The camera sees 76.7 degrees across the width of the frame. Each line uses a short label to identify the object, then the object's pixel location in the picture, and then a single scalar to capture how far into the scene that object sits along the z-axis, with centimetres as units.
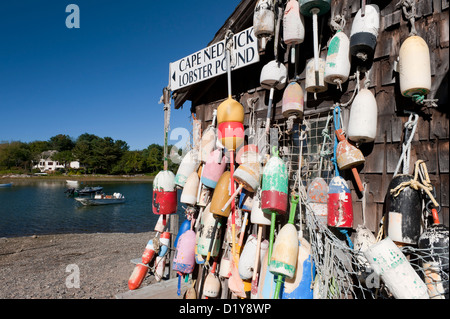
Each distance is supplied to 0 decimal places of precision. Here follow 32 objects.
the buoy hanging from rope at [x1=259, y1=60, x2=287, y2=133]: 283
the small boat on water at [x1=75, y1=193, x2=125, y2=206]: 2266
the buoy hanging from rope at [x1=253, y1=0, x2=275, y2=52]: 267
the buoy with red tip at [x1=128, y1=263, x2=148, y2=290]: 431
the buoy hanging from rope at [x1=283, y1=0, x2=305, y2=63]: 251
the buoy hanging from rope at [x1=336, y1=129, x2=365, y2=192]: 224
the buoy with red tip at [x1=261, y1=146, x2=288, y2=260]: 236
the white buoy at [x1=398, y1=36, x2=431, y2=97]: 187
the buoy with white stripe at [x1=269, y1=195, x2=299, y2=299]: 212
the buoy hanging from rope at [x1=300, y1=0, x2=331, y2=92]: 229
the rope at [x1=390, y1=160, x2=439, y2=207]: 180
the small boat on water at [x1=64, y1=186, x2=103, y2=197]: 2696
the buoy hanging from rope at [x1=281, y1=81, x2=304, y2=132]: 266
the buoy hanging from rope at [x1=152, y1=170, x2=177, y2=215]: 381
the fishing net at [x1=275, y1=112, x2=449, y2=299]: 166
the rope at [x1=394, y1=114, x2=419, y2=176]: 200
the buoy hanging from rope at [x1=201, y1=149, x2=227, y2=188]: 313
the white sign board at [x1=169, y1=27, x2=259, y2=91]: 325
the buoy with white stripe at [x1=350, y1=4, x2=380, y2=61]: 217
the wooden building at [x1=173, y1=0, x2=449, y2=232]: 191
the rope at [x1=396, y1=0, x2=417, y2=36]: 204
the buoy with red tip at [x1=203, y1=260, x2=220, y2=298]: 313
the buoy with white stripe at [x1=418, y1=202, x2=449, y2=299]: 161
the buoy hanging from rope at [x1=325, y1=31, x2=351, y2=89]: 229
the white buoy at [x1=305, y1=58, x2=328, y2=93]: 248
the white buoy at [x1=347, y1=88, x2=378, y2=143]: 214
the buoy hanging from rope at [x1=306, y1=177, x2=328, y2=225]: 240
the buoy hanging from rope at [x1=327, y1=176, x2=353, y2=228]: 221
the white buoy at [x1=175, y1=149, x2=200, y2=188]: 369
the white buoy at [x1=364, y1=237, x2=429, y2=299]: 165
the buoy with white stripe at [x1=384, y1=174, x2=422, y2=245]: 181
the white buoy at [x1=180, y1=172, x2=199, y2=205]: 344
